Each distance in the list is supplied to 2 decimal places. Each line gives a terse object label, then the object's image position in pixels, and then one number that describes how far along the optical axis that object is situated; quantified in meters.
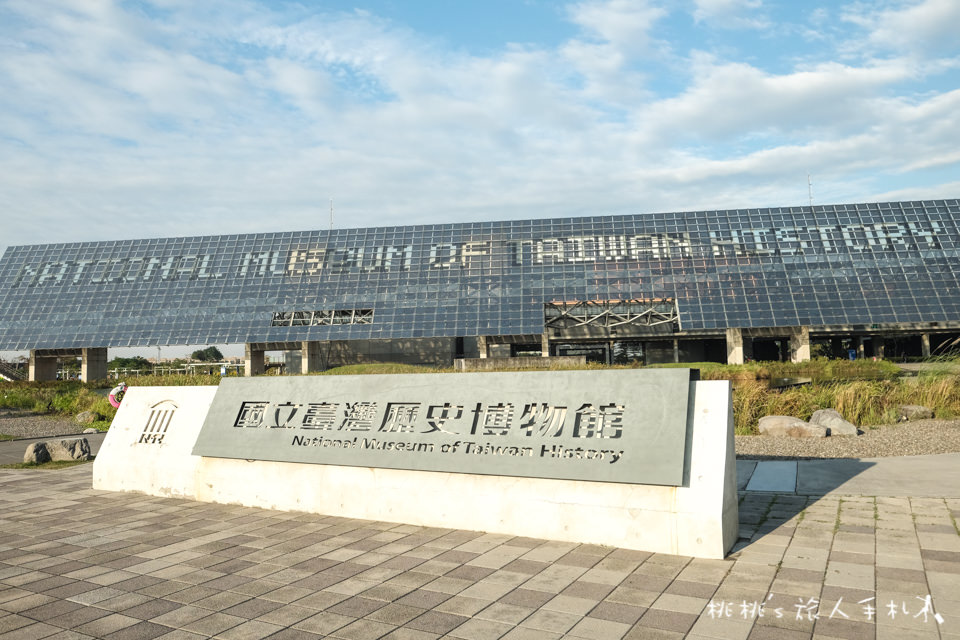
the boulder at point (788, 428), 13.56
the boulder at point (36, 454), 13.67
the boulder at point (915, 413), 15.20
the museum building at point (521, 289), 38.47
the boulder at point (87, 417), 22.61
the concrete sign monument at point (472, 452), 6.63
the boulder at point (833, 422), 13.70
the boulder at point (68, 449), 14.10
